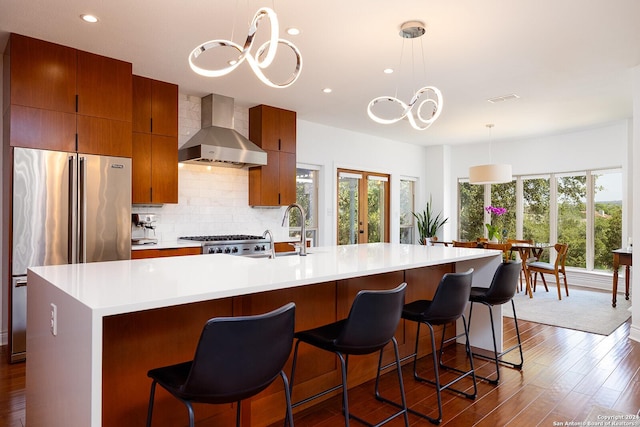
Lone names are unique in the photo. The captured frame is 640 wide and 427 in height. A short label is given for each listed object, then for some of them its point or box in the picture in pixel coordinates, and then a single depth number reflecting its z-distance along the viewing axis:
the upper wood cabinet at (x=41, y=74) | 3.27
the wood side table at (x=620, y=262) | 4.90
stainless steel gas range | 4.36
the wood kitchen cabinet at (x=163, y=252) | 3.98
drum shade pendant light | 6.09
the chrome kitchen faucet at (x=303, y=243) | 3.07
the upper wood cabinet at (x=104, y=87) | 3.59
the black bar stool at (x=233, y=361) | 1.34
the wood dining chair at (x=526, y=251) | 6.12
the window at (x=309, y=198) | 6.31
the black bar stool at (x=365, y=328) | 1.89
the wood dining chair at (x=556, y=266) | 5.80
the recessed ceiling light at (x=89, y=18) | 2.97
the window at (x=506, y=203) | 7.76
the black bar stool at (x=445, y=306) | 2.44
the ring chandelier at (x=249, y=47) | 2.01
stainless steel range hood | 4.49
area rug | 4.46
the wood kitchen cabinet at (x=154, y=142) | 4.26
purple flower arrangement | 6.17
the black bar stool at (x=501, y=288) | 2.97
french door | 6.92
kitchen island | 1.37
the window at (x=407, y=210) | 8.22
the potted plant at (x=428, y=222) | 8.16
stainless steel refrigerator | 3.29
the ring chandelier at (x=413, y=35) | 2.98
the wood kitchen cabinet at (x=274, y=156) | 5.34
